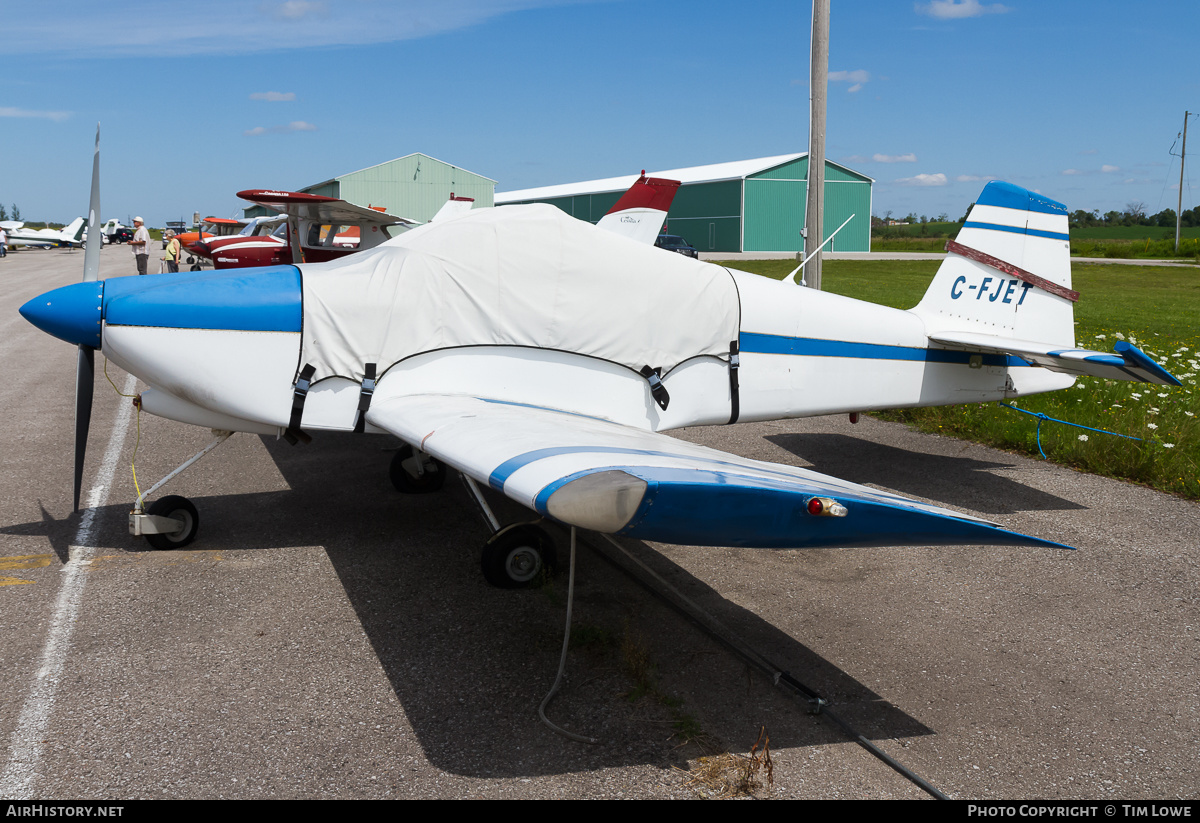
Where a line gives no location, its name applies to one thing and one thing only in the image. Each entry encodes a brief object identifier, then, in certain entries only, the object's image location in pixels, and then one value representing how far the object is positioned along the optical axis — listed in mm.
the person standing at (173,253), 26062
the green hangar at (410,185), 48250
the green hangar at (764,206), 49375
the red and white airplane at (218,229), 39056
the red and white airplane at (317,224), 14219
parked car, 38544
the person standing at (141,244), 22453
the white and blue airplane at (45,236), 61469
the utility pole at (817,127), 10281
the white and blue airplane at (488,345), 4801
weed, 2982
